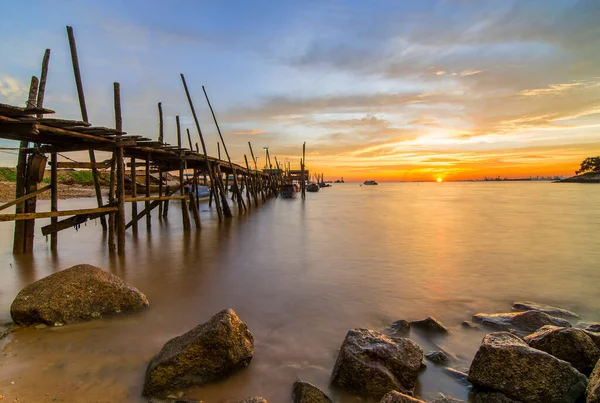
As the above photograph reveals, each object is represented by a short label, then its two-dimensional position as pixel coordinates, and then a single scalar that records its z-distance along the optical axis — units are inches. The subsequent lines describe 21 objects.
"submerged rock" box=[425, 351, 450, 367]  149.6
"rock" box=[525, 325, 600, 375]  129.3
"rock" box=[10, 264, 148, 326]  169.9
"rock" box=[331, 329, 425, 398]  124.8
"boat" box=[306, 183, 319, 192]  2475.4
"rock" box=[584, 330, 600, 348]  135.7
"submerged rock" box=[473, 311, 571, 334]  182.4
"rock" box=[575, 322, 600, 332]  178.2
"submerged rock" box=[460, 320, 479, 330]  191.1
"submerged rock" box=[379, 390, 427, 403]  102.3
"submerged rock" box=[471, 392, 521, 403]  113.8
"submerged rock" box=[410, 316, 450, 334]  183.2
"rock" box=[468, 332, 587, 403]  112.3
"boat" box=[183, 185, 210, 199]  1369.3
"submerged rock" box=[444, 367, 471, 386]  134.6
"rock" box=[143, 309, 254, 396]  126.0
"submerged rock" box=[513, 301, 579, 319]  211.2
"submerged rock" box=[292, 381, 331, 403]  116.3
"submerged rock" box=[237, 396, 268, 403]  107.5
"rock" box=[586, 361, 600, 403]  92.8
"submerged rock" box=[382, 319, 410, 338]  180.5
